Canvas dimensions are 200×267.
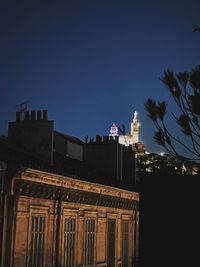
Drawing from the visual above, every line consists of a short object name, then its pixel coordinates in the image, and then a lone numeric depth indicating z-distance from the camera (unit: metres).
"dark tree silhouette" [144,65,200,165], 9.55
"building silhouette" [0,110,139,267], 16.14
